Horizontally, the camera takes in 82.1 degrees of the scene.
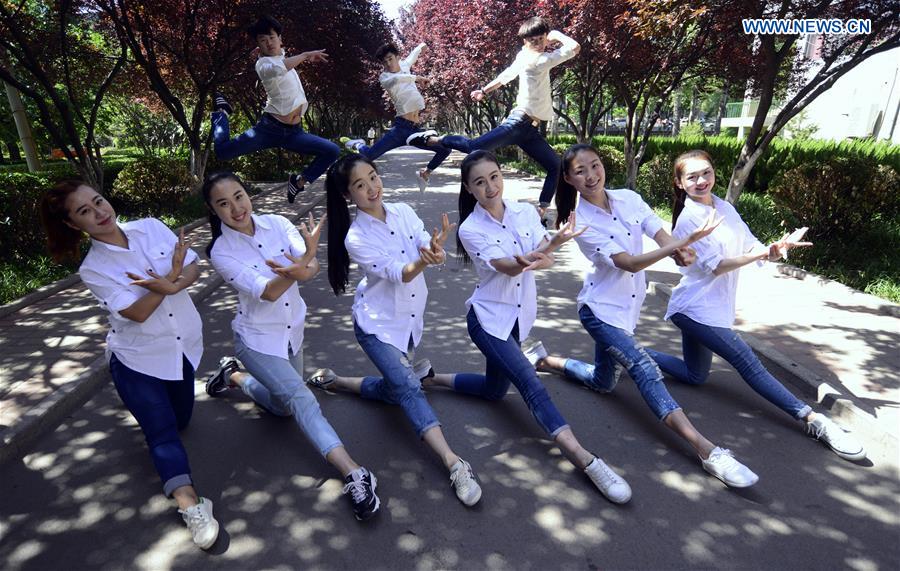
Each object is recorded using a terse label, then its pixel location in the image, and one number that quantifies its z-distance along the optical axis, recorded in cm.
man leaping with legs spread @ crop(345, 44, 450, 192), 579
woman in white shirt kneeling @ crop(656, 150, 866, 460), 318
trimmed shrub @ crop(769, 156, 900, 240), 673
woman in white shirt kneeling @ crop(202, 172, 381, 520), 281
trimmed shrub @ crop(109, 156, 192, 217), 1029
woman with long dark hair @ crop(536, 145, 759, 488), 297
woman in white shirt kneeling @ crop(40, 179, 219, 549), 263
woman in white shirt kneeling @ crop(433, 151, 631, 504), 291
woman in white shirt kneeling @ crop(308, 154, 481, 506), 295
